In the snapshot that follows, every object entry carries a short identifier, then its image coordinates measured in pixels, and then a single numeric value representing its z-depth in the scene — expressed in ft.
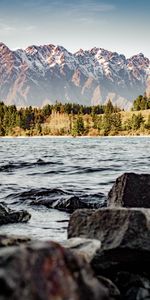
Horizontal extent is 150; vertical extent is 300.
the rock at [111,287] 20.52
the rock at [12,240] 18.72
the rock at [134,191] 42.19
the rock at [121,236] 23.80
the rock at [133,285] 21.72
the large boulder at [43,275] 12.44
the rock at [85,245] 20.20
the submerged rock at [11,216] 46.26
